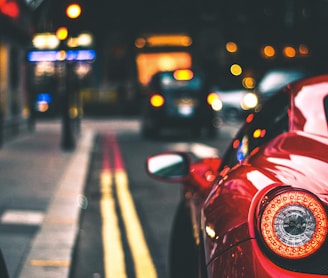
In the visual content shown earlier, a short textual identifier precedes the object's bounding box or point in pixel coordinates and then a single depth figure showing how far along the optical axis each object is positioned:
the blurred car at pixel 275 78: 18.12
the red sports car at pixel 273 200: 2.60
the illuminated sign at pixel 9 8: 16.22
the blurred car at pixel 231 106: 36.03
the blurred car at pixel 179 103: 21.41
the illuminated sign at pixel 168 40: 48.28
